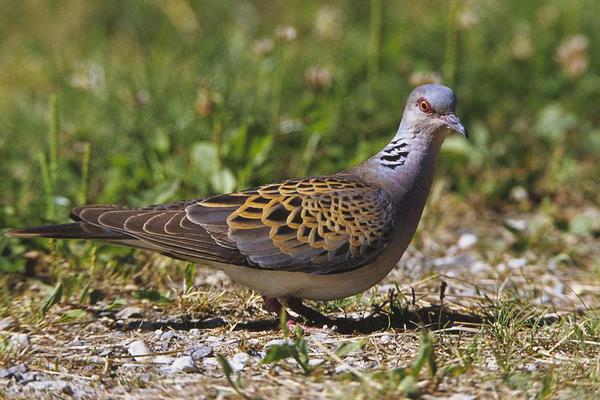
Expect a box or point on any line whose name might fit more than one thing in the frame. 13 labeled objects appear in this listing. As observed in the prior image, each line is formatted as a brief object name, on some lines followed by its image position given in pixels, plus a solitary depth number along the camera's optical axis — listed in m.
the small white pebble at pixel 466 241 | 12.07
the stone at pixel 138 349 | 8.33
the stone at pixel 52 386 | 7.71
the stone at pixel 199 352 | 8.23
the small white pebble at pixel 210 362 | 8.05
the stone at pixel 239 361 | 7.92
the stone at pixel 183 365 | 7.93
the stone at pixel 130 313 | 9.55
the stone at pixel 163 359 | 8.16
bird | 8.71
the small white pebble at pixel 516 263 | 11.36
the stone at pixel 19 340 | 8.78
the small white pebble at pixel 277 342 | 8.33
